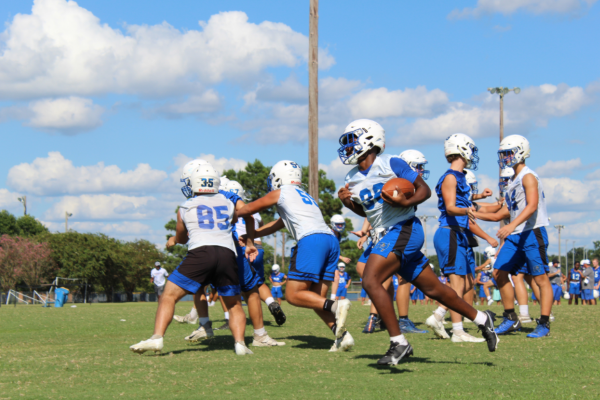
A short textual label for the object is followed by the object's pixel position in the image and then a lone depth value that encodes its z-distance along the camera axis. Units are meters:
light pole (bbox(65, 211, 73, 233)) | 78.59
